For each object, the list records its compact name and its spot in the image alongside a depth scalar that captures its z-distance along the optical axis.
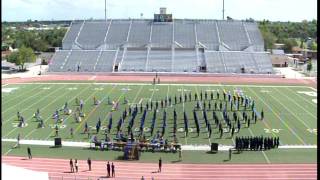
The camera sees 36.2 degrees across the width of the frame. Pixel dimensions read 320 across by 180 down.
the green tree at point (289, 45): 93.19
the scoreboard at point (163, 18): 75.94
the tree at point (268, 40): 87.16
